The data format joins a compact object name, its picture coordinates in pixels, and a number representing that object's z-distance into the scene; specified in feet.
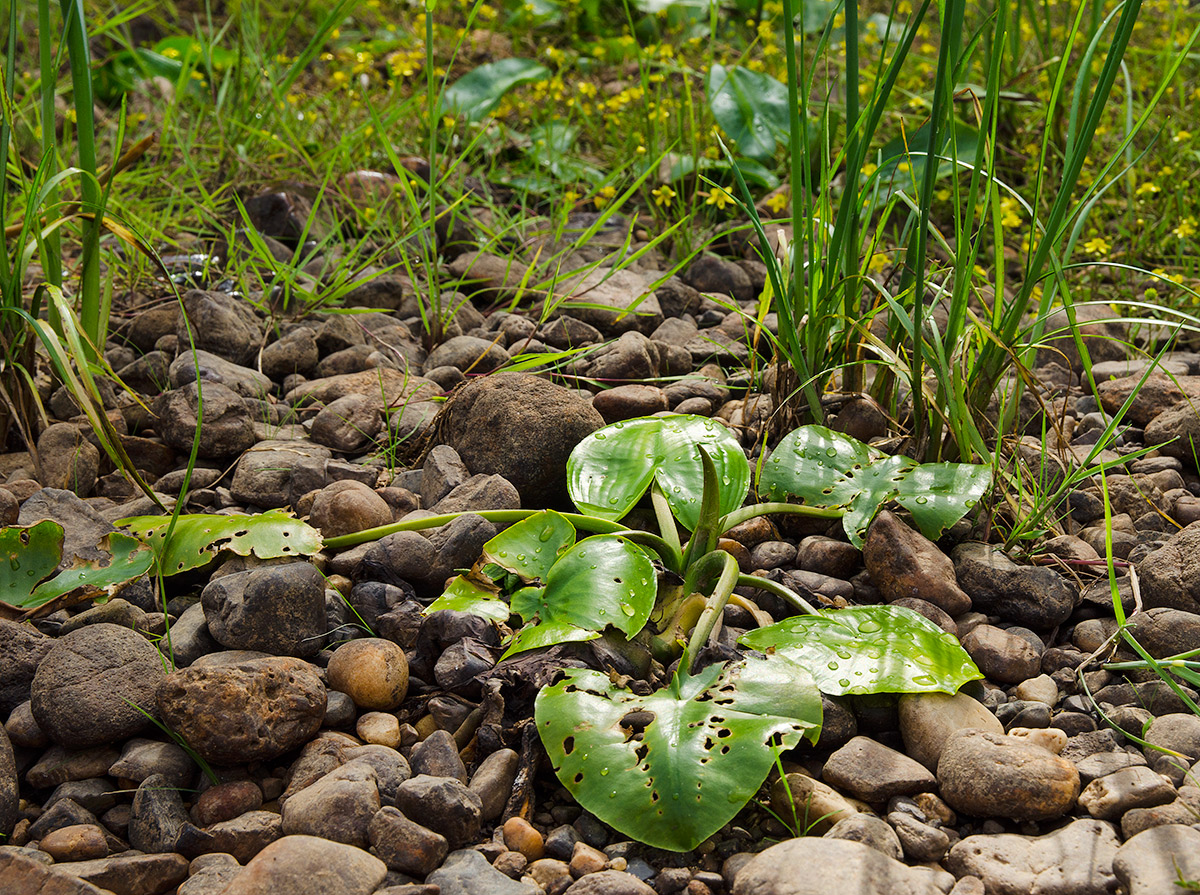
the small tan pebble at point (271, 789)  3.92
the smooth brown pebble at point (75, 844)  3.56
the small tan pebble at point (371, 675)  4.24
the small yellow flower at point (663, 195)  8.47
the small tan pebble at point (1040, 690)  4.33
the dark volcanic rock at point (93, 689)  3.92
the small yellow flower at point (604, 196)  8.54
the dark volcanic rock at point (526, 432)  5.60
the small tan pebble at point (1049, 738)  4.02
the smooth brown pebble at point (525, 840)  3.63
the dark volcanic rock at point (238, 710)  3.82
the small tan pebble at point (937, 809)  3.77
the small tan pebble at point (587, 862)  3.54
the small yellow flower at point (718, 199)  7.45
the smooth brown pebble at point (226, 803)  3.75
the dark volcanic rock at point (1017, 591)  4.74
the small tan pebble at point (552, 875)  3.47
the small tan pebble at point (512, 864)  3.52
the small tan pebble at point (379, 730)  4.11
